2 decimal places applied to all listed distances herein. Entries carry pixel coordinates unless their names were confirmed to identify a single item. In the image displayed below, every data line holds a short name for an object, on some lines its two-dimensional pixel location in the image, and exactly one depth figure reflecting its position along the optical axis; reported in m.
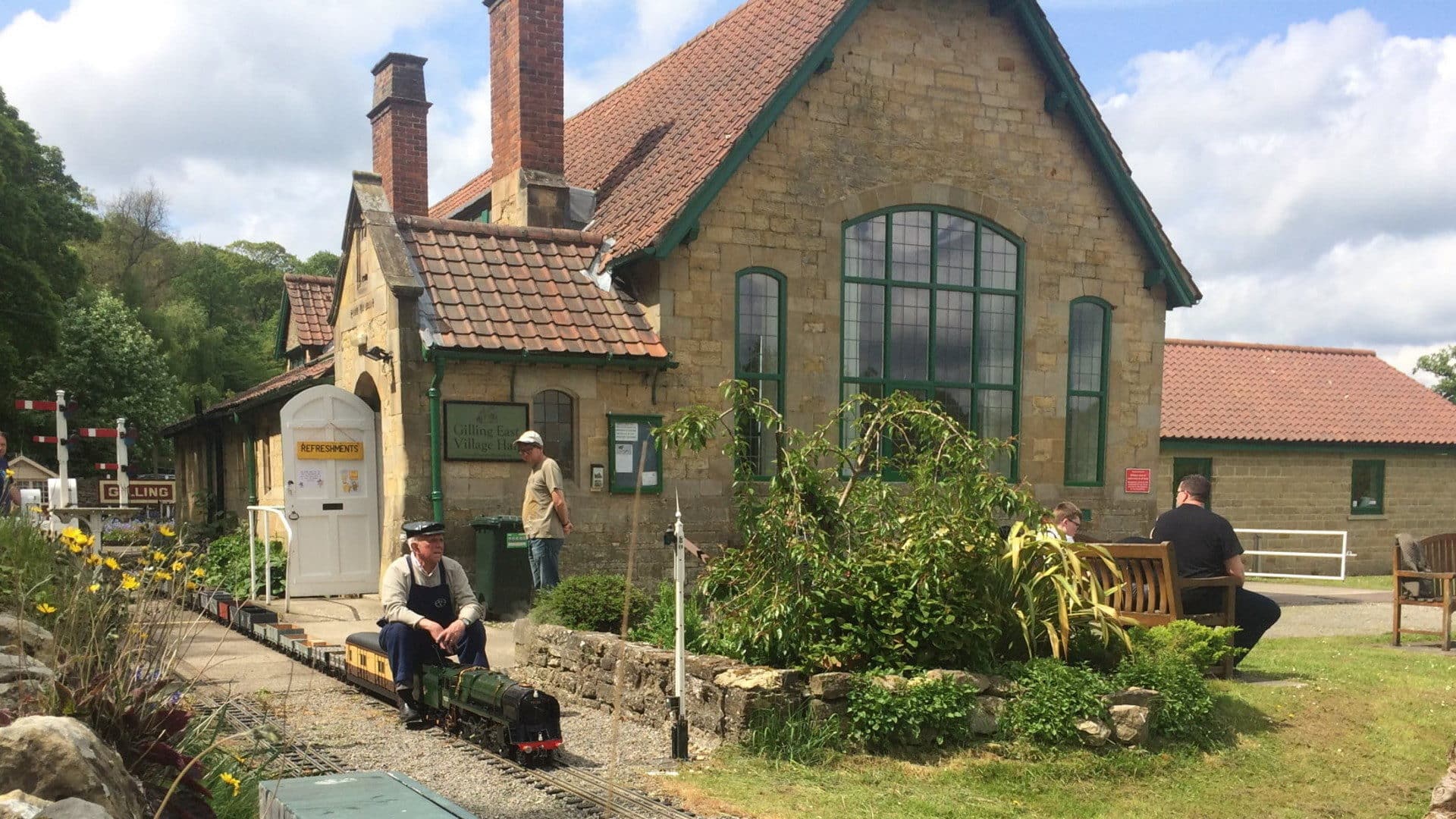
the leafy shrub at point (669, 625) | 8.69
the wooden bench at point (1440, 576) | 11.05
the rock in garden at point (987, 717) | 7.50
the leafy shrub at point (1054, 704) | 7.36
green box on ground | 3.10
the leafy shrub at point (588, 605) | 9.73
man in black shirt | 9.20
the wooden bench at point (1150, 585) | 8.77
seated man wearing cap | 7.96
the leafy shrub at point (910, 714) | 7.28
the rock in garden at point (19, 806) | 3.10
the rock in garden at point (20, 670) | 4.82
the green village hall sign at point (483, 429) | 12.98
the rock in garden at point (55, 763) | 3.53
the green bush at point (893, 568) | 7.77
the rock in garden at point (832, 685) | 7.39
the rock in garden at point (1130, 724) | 7.48
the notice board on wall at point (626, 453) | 13.78
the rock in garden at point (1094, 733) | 7.39
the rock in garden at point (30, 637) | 5.82
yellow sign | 13.71
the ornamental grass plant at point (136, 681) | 4.40
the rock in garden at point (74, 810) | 3.34
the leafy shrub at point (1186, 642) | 8.16
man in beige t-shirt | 11.20
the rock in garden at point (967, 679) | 7.48
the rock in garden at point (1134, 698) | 7.62
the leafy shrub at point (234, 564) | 15.12
